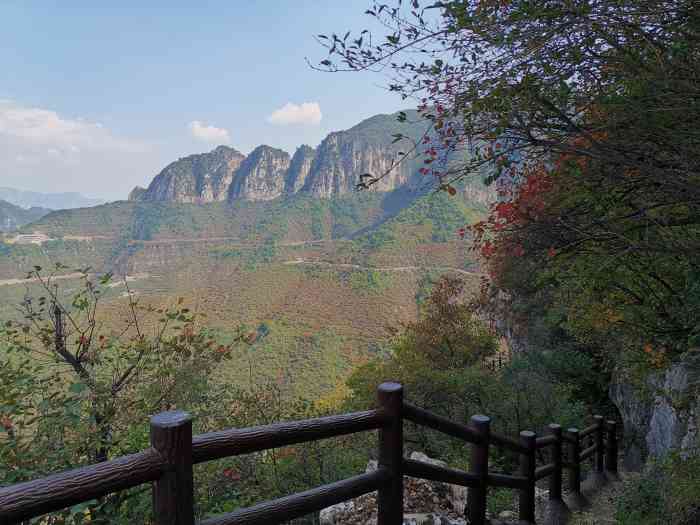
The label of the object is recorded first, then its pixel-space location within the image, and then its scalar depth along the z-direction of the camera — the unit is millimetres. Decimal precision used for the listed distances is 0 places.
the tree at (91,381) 2564
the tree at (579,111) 2090
